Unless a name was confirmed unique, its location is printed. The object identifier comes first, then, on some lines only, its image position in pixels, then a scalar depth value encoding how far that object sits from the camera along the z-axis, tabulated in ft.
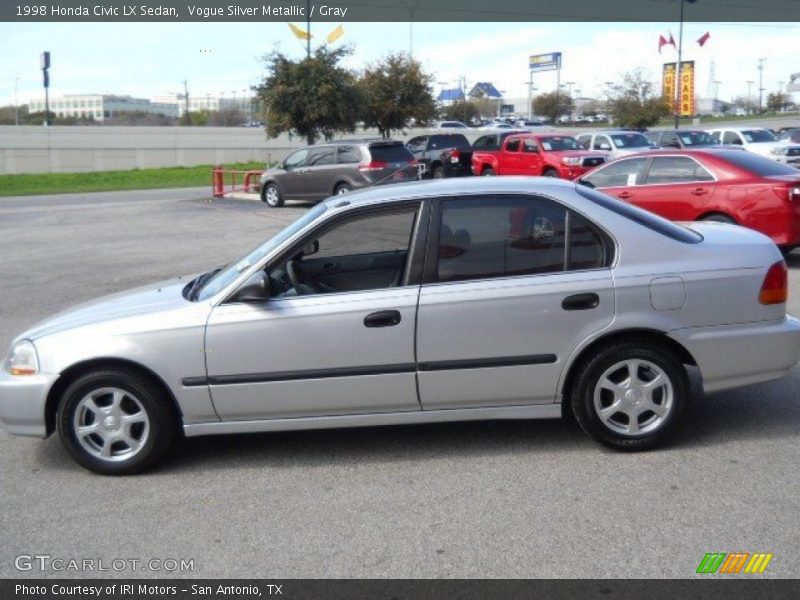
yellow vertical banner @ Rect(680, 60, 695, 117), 185.06
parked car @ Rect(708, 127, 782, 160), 96.63
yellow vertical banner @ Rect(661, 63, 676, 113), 185.22
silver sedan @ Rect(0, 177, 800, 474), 17.43
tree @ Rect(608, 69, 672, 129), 149.48
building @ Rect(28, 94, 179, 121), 415.03
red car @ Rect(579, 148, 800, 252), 37.37
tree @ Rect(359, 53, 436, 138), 126.41
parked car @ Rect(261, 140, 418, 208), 76.95
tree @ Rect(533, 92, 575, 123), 301.84
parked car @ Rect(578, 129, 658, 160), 92.38
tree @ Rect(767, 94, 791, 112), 312.91
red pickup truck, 81.97
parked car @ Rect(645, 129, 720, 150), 98.07
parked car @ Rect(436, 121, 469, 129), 199.00
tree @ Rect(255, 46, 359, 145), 109.70
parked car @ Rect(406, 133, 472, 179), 99.40
